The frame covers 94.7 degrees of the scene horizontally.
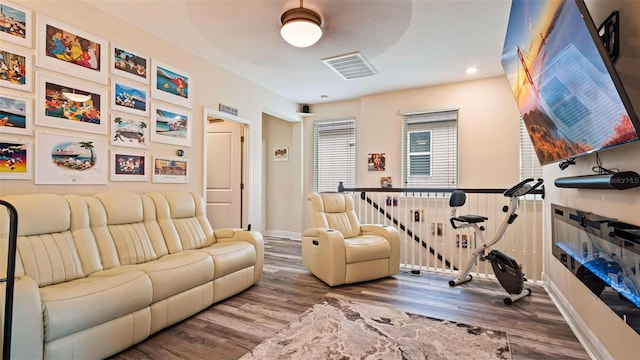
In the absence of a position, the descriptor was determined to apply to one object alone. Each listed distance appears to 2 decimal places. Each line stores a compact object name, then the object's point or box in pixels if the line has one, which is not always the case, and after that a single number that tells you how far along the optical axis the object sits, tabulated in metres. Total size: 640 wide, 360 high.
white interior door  4.73
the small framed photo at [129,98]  2.93
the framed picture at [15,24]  2.22
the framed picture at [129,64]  2.92
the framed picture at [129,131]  2.94
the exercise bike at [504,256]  2.87
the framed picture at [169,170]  3.33
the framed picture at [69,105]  2.43
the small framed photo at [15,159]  2.22
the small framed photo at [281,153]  6.28
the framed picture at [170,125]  3.31
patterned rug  2.01
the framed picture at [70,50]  2.43
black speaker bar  1.39
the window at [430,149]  4.76
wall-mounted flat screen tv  1.27
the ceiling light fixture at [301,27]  2.48
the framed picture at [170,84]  3.29
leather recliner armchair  3.33
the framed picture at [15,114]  2.22
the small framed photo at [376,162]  5.26
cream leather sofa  1.69
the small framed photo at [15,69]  2.22
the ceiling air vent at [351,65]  3.57
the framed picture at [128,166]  2.93
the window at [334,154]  5.73
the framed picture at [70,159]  2.44
